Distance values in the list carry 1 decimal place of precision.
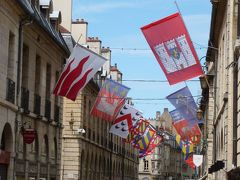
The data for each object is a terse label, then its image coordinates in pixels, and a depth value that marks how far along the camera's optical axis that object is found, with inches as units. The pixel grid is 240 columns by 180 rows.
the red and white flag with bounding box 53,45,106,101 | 955.3
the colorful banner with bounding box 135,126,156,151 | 1764.3
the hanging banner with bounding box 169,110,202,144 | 1314.0
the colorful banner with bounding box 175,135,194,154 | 1692.8
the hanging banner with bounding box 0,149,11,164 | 925.9
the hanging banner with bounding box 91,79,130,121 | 1221.1
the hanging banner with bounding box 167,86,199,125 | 1217.4
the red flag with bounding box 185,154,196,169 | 1796.9
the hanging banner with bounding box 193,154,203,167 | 1482.9
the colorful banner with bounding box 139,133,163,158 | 1788.4
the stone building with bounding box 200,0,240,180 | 789.2
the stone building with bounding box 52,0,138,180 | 1752.0
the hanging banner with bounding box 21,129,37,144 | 999.0
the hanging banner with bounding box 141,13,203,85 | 798.5
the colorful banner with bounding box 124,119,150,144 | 1715.7
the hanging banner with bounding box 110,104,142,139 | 1455.5
